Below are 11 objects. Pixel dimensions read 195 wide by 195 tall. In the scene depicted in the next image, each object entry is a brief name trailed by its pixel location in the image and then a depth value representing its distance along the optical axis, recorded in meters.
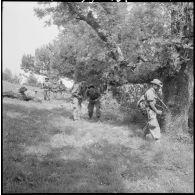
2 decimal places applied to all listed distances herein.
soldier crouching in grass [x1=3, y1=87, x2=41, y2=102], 24.69
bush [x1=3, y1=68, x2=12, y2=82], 92.05
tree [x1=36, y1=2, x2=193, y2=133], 13.92
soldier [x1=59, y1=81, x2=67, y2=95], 34.88
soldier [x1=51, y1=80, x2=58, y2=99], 32.32
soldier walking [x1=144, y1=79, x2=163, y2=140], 12.93
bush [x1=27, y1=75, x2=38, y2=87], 71.19
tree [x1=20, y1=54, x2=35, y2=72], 64.44
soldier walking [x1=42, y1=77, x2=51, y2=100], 30.13
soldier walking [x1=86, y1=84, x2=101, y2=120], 16.59
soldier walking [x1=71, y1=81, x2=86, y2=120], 16.27
